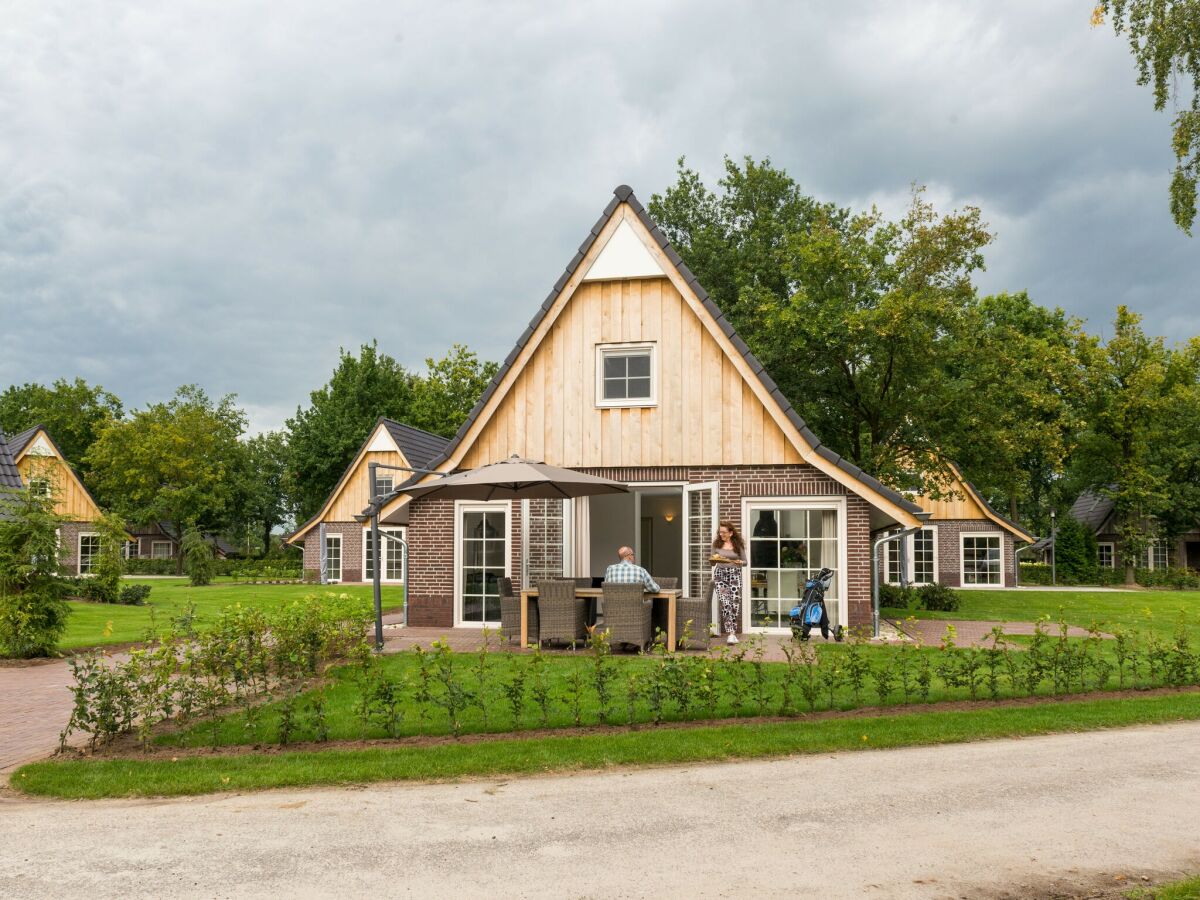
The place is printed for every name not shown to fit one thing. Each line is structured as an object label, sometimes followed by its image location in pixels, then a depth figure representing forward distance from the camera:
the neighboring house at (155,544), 57.00
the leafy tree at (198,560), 35.28
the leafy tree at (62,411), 60.50
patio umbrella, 12.04
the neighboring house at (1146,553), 41.50
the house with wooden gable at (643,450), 14.51
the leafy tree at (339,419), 46.81
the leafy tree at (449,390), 47.41
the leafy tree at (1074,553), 37.31
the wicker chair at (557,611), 12.18
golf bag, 13.59
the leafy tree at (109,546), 16.87
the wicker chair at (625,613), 11.60
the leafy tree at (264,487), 56.94
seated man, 11.91
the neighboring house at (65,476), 35.56
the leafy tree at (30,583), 12.42
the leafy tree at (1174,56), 14.27
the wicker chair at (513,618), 12.86
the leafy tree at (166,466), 49.72
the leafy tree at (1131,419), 35.56
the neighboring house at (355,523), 33.09
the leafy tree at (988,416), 20.33
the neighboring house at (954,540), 33.16
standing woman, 13.52
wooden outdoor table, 11.91
